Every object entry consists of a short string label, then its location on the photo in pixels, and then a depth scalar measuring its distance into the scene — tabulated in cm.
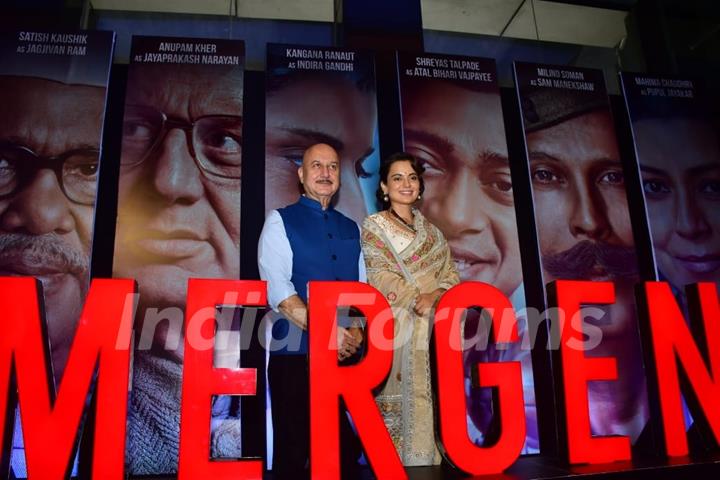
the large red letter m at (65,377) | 193
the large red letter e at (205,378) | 200
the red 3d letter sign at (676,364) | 244
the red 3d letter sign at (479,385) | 217
